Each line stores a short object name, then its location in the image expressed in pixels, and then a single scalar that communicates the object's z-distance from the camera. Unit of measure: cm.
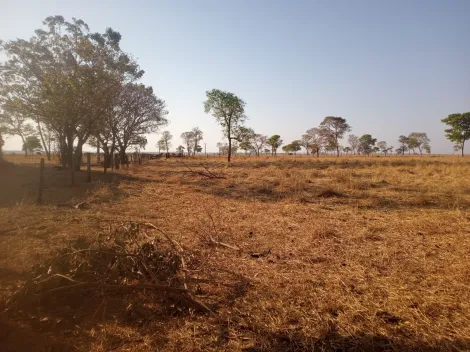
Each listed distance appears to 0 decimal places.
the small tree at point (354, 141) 9745
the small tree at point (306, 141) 8150
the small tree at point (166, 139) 9656
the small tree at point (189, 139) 9349
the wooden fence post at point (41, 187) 917
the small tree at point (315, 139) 7191
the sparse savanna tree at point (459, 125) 5116
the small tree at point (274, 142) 9025
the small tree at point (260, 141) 9172
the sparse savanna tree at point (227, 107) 3575
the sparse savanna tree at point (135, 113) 2658
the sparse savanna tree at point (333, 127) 6209
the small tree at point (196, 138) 9181
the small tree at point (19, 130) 3877
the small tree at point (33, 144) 6547
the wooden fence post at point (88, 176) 1518
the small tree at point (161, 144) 10009
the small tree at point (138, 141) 3468
